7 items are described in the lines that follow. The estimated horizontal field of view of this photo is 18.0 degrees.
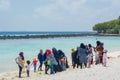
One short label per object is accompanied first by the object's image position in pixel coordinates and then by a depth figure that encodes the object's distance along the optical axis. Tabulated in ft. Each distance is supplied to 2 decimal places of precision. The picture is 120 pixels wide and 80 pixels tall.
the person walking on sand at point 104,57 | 63.24
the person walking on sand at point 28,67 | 61.87
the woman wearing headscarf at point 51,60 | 60.46
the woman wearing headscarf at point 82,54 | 63.79
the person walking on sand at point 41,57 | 68.95
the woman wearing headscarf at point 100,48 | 69.67
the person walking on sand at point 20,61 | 60.18
